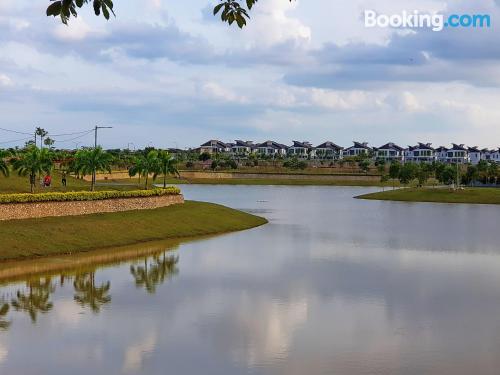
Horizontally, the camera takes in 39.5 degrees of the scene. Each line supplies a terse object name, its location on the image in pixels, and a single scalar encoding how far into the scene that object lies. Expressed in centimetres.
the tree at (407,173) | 17350
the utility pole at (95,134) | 10191
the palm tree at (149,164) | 9231
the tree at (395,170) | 18738
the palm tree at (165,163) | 9275
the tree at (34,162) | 7206
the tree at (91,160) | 8100
